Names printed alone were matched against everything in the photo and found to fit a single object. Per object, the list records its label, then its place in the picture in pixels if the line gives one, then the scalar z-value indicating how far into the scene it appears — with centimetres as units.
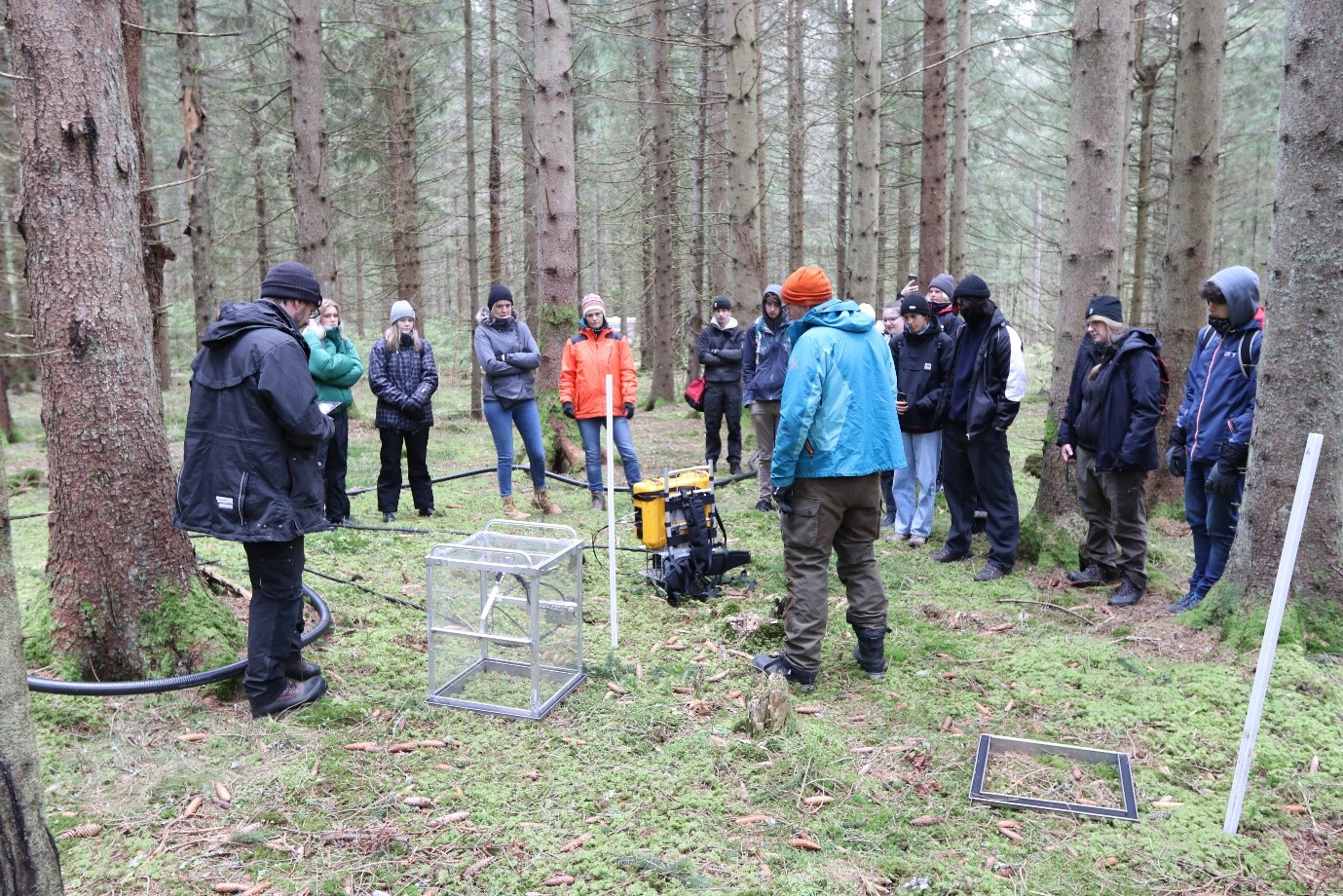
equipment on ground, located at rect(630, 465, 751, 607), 618
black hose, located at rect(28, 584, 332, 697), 410
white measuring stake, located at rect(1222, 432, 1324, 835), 306
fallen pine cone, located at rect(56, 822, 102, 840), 335
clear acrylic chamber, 435
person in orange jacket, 834
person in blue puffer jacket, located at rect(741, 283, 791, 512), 833
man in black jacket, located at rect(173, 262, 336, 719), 396
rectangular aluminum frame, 357
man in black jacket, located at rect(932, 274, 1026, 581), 644
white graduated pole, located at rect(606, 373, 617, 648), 511
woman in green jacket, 723
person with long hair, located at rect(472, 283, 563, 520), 812
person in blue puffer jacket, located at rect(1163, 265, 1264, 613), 524
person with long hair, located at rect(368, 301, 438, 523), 787
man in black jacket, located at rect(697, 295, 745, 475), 1031
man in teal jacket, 458
